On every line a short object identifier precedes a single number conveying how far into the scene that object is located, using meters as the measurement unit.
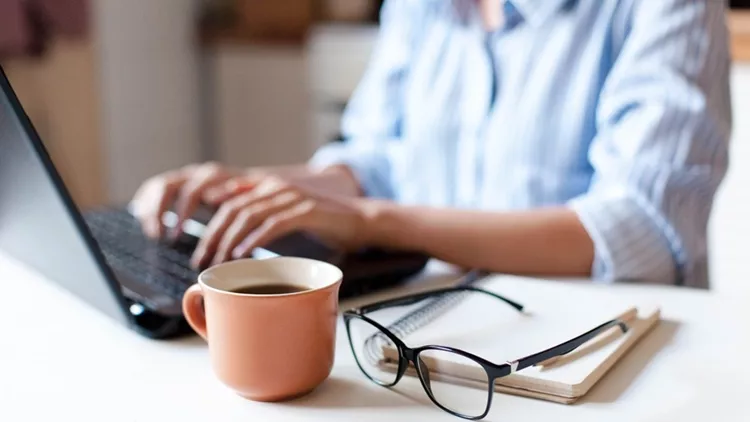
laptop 0.64
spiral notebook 0.60
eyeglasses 0.58
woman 0.90
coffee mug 0.57
